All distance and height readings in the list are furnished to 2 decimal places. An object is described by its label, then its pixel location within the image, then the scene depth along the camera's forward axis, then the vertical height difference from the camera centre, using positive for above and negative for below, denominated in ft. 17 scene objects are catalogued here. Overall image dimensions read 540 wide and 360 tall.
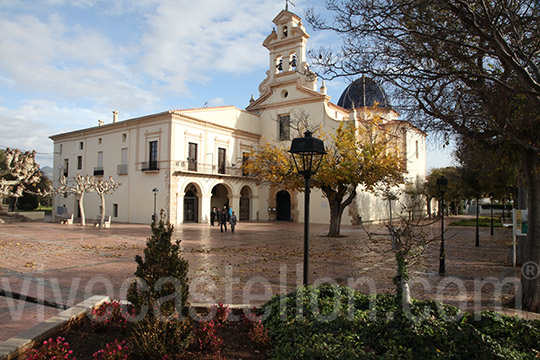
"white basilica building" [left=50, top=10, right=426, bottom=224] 90.74 +11.67
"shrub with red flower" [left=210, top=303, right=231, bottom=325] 15.60 -4.98
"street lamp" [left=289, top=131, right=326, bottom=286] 18.54 +2.34
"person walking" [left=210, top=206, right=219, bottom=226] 90.95 -5.30
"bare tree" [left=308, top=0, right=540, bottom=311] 17.76 +7.31
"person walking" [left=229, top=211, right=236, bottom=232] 67.75 -4.48
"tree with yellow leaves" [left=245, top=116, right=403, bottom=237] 55.72 +4.80
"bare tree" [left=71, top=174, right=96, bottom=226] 78.12 +2.22
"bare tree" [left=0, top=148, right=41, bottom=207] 83.19 +5.73
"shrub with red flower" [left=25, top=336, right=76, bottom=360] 11.42 -4.93
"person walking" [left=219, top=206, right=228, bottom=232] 69.30 -3.83
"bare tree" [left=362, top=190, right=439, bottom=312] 14.03 -2.04
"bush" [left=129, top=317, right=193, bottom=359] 11.95 -4.64
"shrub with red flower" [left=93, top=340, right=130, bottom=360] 11.57 -4.97
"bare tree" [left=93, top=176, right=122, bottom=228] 74.64 +1.82
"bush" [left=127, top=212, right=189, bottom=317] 12.12 -2.73
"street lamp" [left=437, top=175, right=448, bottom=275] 29.94 +0.73
